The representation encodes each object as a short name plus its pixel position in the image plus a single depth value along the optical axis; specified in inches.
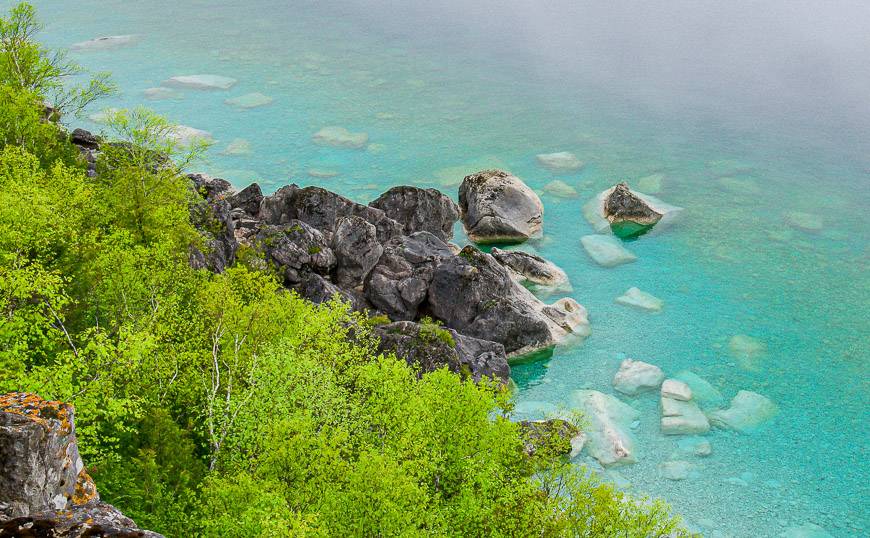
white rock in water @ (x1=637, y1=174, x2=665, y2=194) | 3986.2
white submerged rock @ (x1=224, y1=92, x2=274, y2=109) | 4837.6
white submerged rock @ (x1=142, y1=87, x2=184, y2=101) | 4795.8
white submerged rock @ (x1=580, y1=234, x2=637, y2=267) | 3307.1
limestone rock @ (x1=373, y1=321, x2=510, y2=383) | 2304.4
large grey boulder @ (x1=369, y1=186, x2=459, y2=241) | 3265.3
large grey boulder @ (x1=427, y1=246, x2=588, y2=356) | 2687.0
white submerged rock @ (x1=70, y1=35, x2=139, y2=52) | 5689.0
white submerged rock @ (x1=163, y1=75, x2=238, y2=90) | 4990.2
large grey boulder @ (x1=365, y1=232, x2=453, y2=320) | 2723.9
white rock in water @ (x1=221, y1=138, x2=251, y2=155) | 4264.3
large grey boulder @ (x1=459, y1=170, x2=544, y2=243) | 3405.5
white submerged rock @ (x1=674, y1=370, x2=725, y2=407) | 2532.0
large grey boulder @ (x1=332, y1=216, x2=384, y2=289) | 2832.2
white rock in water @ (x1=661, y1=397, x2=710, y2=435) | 2383.1
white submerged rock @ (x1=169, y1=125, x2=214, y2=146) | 4131.4
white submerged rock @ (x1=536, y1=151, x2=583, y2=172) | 4158.5
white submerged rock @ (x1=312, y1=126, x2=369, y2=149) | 4414.4
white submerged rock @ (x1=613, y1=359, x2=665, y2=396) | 2564.0
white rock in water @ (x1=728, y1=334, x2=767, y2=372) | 2755.9
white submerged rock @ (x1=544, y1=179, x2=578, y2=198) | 3865.2
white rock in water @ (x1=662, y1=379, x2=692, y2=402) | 2507.4
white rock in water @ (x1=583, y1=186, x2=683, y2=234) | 3567.9
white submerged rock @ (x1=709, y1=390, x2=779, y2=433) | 2448.3
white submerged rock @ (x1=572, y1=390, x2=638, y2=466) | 2266.2
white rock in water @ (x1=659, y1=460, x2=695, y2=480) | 2220.7
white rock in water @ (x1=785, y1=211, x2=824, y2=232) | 3700.8
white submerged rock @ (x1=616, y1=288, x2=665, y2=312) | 3026.6
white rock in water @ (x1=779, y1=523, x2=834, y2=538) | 2064.5
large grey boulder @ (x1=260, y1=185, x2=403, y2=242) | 3036.4
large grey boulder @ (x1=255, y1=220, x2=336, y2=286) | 2672.2
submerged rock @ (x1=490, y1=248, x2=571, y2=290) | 3117.6
